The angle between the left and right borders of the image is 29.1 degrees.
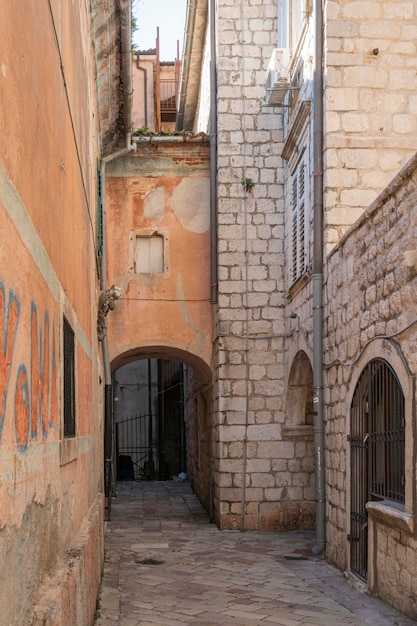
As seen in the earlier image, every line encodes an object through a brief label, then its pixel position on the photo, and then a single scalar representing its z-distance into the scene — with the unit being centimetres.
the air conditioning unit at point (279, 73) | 1098
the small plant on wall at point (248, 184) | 1216
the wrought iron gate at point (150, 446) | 2134
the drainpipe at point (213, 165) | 1224
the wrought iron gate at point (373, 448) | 675
